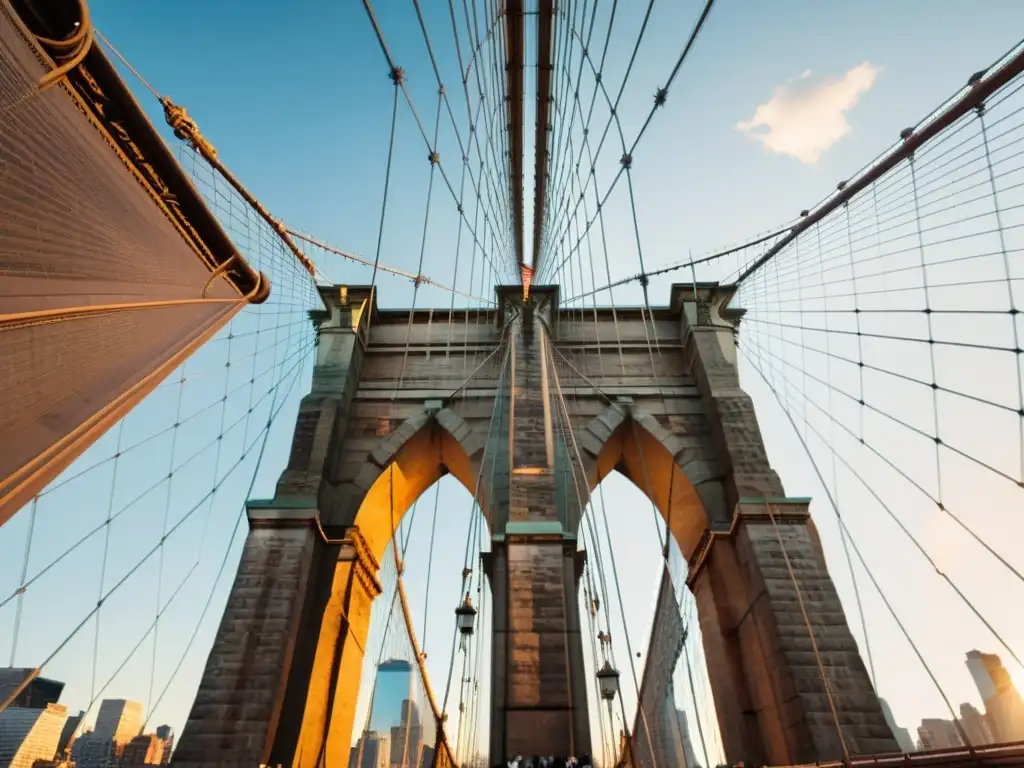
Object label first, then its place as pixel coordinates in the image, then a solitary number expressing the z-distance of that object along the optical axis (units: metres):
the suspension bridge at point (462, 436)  4.57
